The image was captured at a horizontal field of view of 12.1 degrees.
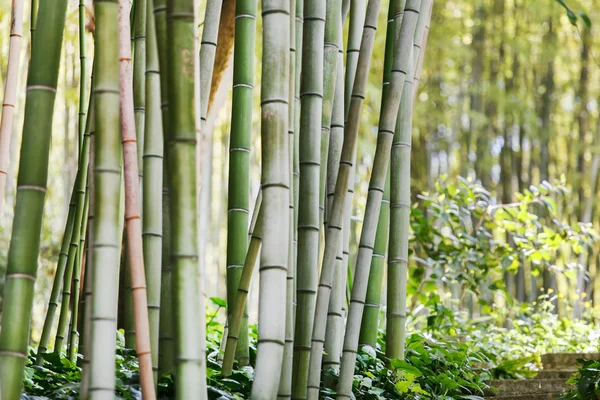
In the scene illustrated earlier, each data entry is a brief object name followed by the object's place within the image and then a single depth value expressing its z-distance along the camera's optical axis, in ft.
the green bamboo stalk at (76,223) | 27.24
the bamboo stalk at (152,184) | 25.75
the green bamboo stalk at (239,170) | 26.75
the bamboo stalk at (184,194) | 24.03
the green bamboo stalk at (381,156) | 26.85
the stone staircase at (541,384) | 29.61
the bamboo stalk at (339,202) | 26.17
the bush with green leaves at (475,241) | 41.51
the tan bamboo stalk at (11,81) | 25.77
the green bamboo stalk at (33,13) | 26.79
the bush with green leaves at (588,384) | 26.90
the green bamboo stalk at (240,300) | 25.88
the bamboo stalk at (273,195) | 24.81
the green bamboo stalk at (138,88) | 27.17
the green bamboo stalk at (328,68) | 27.39
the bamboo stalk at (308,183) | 26.21
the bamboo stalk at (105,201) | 23.97
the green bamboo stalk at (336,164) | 27.18
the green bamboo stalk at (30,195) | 24.10
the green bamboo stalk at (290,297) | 25.58
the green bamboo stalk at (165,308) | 26.05
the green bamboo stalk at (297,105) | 26.92
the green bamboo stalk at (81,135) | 27.47
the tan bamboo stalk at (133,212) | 24.02
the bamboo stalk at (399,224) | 27.84
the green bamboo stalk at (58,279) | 27.52
